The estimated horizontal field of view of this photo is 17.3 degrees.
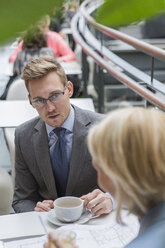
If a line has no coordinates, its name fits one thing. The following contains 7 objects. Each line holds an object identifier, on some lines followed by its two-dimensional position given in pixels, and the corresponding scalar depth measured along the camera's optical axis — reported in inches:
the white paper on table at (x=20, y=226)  58.4
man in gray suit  72.0
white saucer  59.0
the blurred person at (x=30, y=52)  126.1
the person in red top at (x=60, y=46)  164.3
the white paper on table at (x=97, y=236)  55.0
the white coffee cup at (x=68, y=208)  58.5
